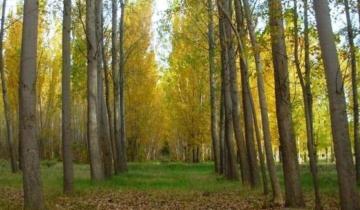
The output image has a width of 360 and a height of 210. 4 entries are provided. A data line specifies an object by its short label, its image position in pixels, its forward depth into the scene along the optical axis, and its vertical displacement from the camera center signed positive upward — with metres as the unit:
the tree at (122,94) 23.72 +3.59
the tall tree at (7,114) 22.62 +2.58
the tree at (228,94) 16.66 +2.51
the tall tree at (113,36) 22.12 +5.55
